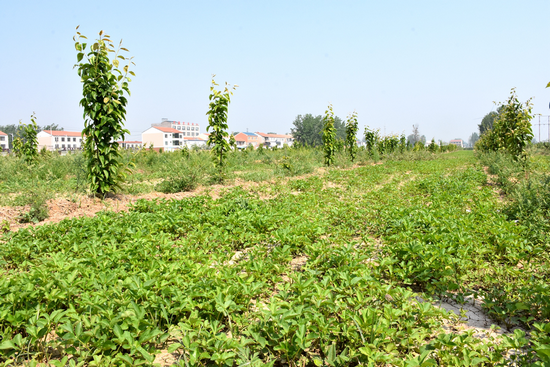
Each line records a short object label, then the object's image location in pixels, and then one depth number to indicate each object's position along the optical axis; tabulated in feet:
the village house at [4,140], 248.40
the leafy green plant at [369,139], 92.38
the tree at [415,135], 378.94
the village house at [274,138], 379.35
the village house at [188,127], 337.72
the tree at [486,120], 248.93
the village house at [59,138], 249.73
